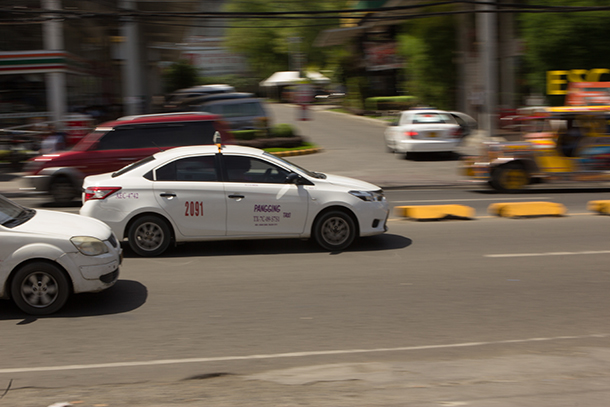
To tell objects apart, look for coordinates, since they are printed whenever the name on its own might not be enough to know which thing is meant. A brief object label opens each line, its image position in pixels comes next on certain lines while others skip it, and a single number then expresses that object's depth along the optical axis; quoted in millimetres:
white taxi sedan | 8664
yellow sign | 15091
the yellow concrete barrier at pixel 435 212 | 11344
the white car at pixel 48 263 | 6137
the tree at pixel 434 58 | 31162
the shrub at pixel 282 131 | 24875
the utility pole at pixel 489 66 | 22594
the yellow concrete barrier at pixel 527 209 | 11542
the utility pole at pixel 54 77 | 23503
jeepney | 13922
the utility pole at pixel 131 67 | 25094
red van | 13398
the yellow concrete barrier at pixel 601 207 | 11781
